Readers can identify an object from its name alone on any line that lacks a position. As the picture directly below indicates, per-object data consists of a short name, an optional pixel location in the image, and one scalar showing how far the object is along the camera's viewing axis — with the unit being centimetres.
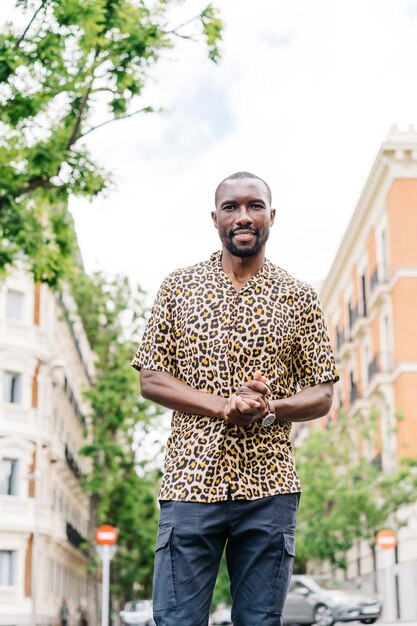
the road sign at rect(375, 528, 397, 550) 2983
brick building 4037
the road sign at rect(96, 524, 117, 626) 2341
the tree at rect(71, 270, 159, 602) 4447
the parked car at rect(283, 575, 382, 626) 2816
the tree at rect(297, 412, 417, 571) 3684
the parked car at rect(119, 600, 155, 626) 4616
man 365
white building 4197
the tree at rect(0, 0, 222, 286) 1453
